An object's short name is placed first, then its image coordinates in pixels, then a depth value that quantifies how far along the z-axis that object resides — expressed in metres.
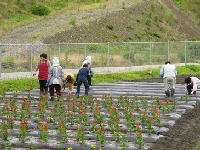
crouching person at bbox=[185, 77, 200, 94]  19.45
